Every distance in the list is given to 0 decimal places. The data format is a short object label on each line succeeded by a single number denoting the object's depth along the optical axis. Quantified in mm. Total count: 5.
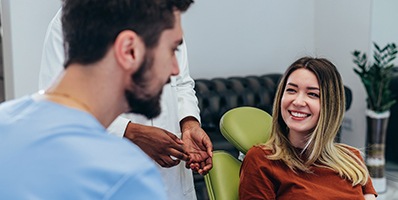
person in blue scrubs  783
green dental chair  2043
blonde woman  1929
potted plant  3473
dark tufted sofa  3658
